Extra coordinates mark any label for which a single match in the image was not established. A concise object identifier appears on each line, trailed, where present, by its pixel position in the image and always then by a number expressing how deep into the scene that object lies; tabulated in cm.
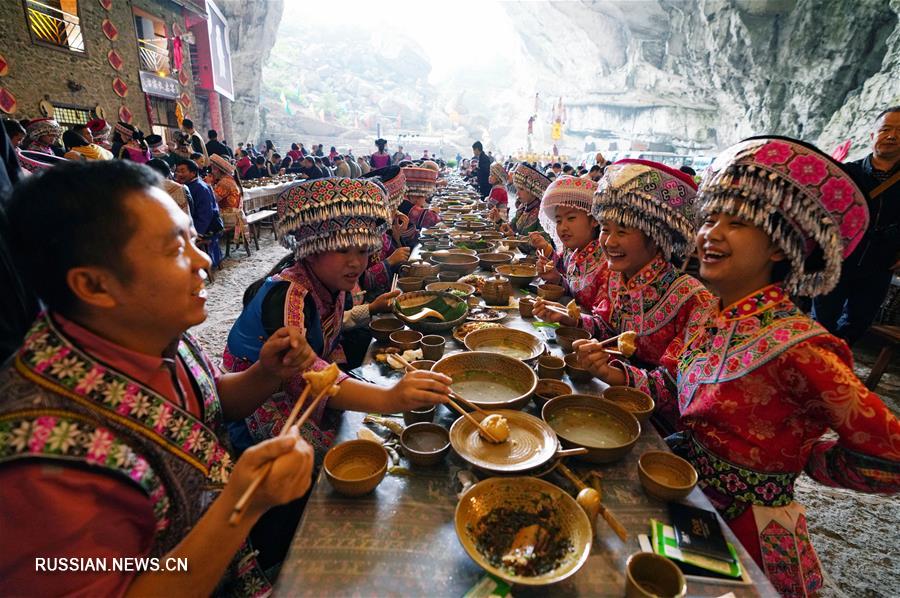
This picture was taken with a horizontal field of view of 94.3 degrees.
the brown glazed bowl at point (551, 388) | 224
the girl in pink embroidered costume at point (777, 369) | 161
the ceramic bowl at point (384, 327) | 286
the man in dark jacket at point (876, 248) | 430
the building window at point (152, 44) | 1767
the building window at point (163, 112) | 1840
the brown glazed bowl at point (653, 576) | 119
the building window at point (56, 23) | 1273
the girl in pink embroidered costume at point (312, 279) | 236
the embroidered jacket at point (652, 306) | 271
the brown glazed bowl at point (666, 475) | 154
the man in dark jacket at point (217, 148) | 1334
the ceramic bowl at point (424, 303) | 296
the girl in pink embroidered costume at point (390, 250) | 462
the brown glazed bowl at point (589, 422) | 193
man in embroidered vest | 102
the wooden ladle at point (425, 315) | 295
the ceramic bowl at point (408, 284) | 369
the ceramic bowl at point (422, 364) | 239
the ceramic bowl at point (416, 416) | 198
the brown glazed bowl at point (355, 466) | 152
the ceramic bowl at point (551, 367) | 239
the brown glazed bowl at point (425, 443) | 169
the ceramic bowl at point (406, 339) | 270
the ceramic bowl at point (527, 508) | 123
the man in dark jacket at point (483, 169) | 1363
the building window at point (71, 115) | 1370
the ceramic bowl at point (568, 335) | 281
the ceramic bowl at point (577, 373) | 242
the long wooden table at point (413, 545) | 124
